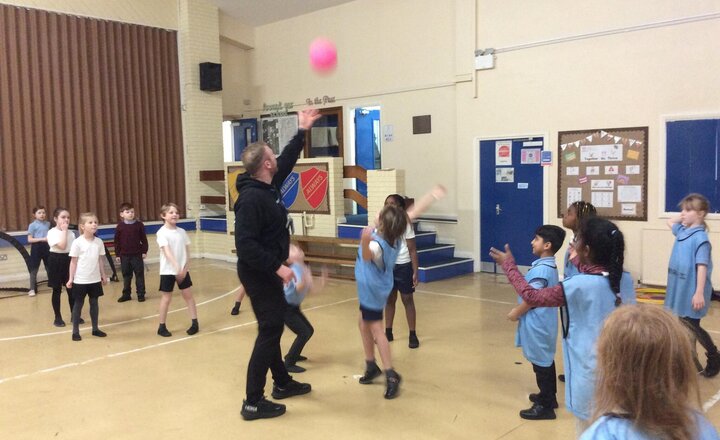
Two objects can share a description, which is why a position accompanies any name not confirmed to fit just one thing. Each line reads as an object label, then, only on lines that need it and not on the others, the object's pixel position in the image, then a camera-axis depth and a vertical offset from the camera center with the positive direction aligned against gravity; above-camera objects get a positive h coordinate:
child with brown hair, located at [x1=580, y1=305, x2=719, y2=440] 1.35 -0.46
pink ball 7.45 +1.56
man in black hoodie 3.75 -0.45
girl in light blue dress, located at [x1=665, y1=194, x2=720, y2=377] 4.32 -0.66
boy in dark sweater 8.31 -0.87
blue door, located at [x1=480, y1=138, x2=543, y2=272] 9.14 -0.26
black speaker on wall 12.18 +2.16
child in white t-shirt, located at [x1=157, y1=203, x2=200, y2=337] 6.12 -0.78
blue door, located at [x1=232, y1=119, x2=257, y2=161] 13.50 +1.13
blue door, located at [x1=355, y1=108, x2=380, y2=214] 11.58 +0.79
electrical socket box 9.30 +1.81
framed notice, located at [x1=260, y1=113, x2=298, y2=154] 12.62 +1.15
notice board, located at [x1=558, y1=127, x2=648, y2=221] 8.06 +0.10
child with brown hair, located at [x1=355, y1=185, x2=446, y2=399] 4.23 -0.61
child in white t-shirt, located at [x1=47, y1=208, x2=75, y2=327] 6.46 -0.78
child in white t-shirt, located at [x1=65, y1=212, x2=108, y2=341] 6.01 -0.80
